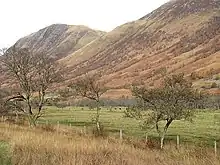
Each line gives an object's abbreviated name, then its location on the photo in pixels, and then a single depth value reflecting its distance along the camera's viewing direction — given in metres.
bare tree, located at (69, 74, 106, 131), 49.25
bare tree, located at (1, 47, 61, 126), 40.88
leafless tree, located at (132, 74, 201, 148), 27.42
